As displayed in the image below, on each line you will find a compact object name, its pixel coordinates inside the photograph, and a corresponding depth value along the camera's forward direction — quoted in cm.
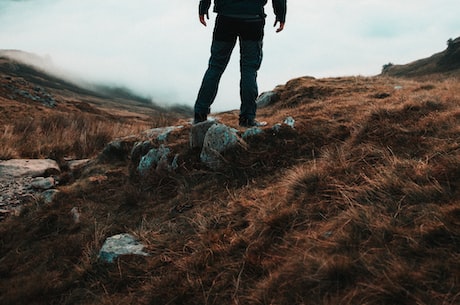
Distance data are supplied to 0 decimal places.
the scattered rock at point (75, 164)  734
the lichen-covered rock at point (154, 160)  551
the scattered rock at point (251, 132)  514
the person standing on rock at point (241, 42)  521
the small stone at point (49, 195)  555
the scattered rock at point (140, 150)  628
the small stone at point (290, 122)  525
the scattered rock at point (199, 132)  558
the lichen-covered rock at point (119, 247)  349
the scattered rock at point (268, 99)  1009
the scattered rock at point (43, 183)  626
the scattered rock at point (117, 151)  705
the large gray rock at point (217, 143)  493
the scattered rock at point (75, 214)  469
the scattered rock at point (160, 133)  645
